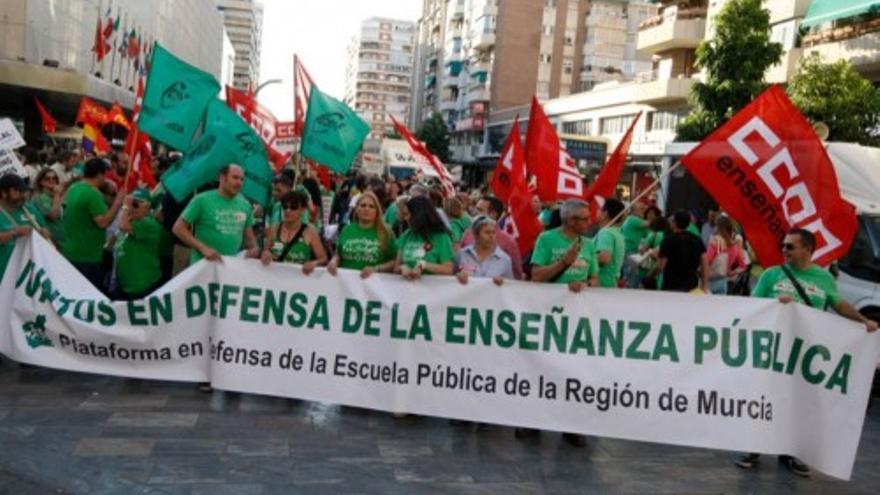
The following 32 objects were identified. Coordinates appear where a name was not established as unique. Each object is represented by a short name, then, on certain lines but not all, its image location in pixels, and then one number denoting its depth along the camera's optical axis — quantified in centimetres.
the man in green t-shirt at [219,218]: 677
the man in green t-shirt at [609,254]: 704
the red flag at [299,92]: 1057
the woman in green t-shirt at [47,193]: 902
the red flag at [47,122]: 1916
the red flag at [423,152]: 1372
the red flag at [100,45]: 3127
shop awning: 2319
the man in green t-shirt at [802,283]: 597
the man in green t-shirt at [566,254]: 624
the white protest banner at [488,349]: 580
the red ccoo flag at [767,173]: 630
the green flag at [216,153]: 730
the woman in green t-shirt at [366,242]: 671
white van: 991
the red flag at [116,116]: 2062
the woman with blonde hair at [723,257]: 1065
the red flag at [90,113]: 1881
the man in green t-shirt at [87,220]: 738
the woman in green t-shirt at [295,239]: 685
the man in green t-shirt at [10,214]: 689
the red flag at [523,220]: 857
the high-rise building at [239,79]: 19525
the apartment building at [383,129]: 18880
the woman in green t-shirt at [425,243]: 651
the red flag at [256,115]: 1214
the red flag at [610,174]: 890
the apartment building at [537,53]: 7544
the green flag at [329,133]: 895
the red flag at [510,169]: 907
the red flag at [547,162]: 866
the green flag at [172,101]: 786
